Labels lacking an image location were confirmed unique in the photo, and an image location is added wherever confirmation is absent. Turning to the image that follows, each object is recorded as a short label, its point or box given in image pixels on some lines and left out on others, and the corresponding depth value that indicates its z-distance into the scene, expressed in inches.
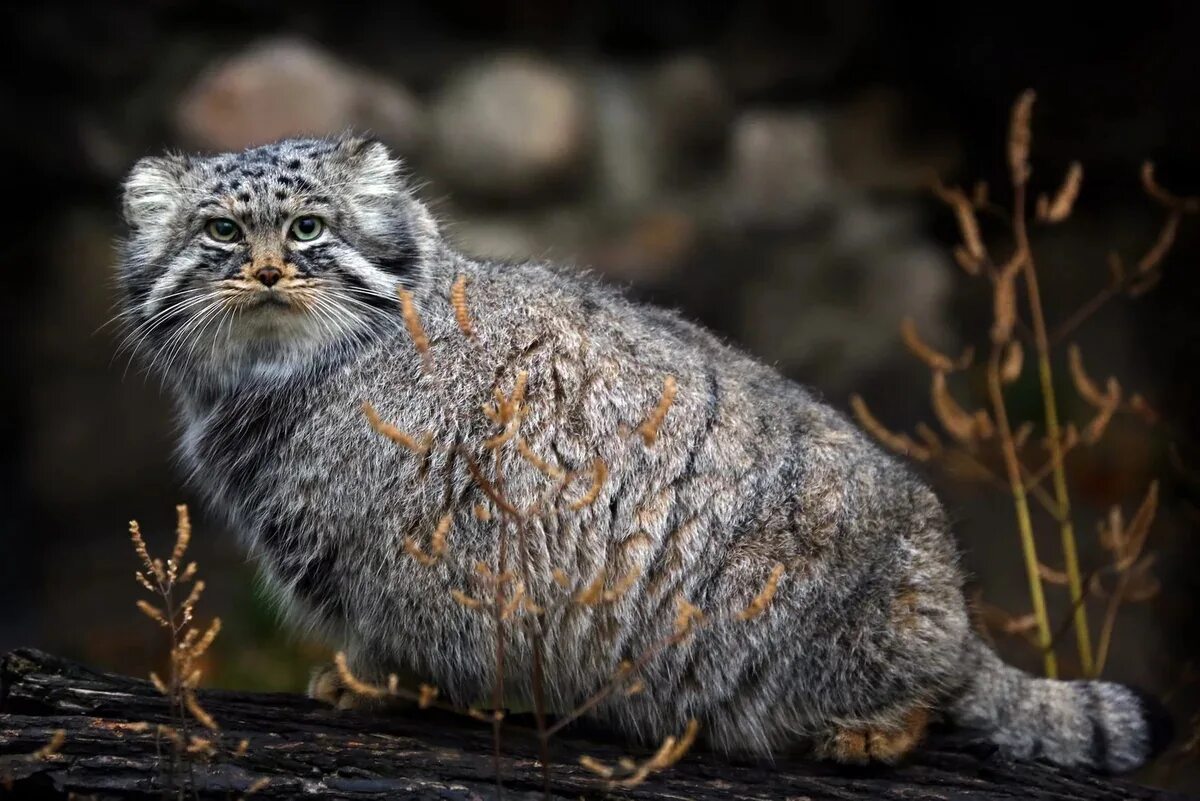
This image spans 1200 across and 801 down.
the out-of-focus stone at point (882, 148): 544.7
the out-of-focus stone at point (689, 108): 540.1
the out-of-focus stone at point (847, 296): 534.6
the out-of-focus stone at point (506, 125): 528.1
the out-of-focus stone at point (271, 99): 511.2
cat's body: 302.2
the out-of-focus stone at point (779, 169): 544.1
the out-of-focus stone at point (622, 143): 537.6
